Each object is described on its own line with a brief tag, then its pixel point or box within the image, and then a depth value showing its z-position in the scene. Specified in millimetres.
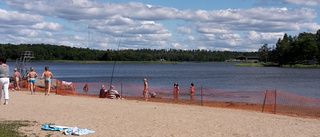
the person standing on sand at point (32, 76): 22047
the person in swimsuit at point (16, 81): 24869
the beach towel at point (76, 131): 10820
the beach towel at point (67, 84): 28634
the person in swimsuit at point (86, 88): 28612
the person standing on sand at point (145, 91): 24672
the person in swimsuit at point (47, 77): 21844
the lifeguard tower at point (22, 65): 42631
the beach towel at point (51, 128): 11344
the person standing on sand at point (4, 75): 15547
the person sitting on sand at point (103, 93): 23328
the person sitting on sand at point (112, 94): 22938
